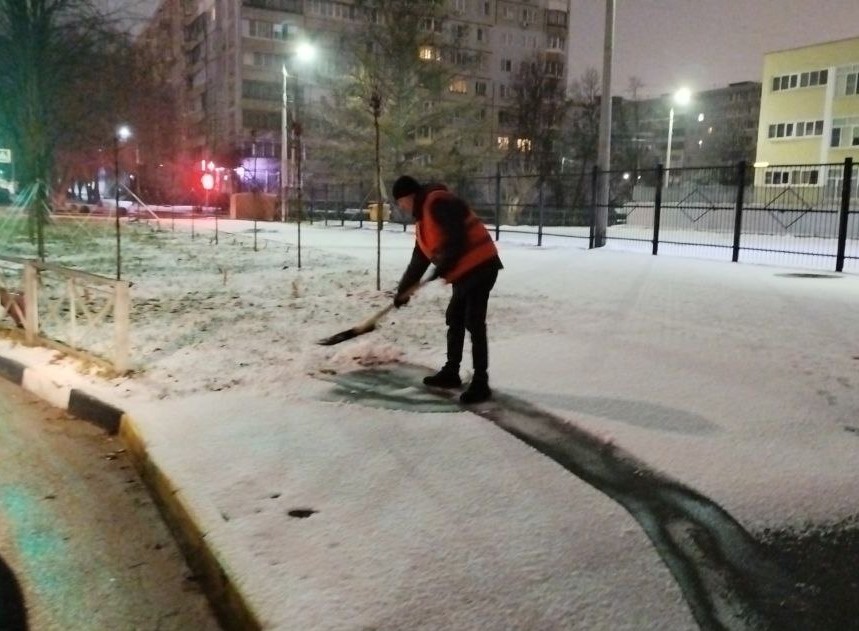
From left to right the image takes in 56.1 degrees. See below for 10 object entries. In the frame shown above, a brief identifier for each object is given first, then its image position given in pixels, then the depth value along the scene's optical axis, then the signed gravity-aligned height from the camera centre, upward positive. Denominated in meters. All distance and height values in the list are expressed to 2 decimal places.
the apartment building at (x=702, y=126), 76.62 +9.94
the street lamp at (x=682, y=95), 41.00 +5.88
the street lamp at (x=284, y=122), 33.66 +3.33
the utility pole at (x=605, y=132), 19.75 +1.86
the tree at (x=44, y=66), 21.38 +3.56
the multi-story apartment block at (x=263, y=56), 72.44 +14.26
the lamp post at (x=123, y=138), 10.42 +2.73
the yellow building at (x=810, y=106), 41.56 +5.75
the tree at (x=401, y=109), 35.59 +4.18
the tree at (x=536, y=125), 52.66 +5.49
